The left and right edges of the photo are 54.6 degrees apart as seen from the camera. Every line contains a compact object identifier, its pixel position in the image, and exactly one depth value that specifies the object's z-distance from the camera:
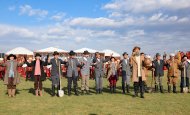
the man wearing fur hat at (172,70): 8.91
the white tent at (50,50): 21.51
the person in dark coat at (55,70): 8.26
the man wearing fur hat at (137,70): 7.93
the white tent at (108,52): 24.00
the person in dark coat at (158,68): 8.96
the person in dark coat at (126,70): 8.90
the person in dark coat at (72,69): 8.30
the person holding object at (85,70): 8.73
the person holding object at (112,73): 9.06
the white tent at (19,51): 21.71
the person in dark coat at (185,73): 9.00
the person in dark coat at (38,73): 8.33
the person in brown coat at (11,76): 8.18
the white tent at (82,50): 22.17
